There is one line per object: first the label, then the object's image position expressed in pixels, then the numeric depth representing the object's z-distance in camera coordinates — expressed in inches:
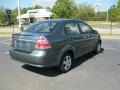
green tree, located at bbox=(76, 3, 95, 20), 1758.4
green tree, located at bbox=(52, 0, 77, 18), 759.5
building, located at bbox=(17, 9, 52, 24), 1608.0
